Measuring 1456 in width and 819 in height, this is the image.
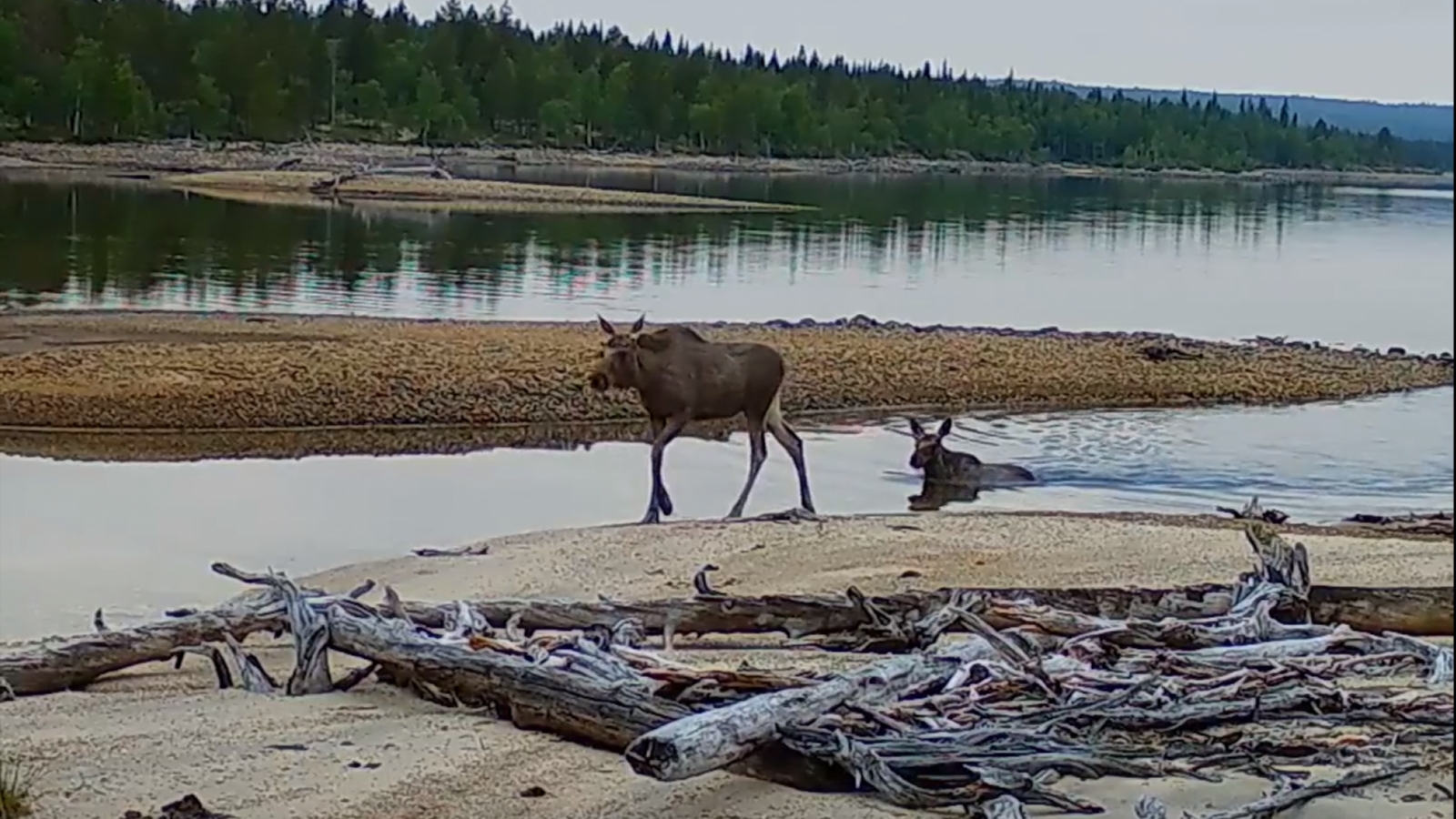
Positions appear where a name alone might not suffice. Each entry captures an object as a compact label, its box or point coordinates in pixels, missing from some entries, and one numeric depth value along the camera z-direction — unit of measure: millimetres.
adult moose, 16906
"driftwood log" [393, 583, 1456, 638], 10594
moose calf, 20188
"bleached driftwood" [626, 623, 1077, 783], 7219
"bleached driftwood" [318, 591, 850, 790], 8070
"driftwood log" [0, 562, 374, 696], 9898
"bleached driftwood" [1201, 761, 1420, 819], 7199
